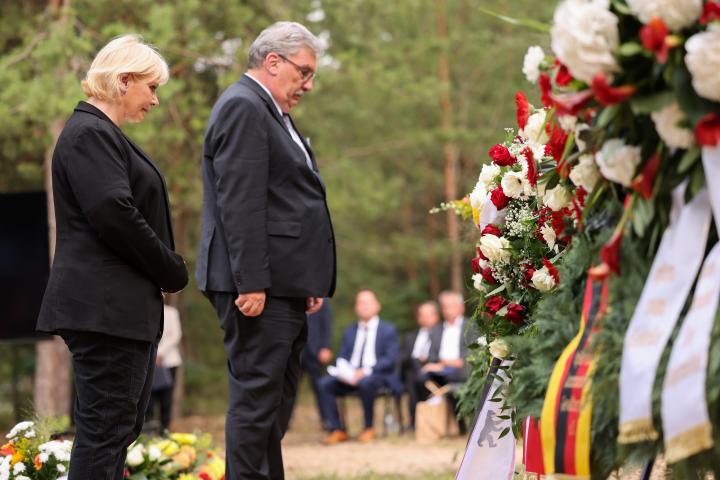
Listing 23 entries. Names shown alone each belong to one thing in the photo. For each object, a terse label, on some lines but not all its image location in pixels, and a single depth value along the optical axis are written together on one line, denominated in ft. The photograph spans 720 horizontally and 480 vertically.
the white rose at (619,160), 17.99
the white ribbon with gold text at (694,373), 16.74
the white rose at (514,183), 27.14
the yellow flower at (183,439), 38.65
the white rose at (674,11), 16.93
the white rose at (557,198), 22.72
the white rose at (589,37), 17.48
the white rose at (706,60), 16.38
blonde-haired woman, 24.93
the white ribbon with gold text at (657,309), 17.40
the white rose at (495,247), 27.17
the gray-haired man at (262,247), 27.48
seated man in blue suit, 80.69
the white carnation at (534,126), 24.67
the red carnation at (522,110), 26.63
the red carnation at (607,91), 17.25
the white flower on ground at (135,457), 34.55
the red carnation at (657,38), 16.85
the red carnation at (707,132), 16.69
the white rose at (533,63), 20.38
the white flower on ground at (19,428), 33.55
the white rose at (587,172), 19.53
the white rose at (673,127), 17.16
